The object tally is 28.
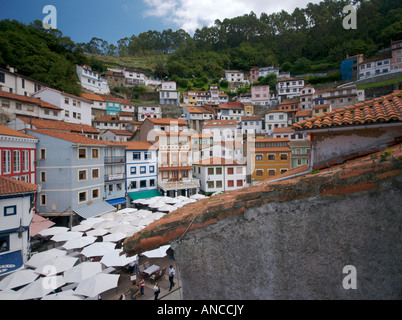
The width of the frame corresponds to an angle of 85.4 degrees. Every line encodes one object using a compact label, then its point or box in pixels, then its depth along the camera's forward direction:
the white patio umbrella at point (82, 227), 18.12
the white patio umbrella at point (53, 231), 17.44
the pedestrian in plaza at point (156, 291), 11.07
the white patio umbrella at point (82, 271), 11.71
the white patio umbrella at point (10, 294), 9.84
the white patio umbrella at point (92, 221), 19.16
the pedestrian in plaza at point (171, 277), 12.37
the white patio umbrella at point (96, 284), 10.46
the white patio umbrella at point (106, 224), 18.72
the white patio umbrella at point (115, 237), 16.33
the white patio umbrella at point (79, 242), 15.03
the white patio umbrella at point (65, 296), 9.63
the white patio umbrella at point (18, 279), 10.94
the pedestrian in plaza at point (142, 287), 11.77
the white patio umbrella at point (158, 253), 14.26
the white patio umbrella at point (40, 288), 10.14
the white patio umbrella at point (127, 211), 22.60
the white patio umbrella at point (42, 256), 13.18
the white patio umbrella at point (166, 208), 22.92
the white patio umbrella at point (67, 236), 16.20
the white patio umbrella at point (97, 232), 17.22
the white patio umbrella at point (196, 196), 27.15
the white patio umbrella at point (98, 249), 14.28
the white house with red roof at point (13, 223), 13.25
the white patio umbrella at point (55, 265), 12.45
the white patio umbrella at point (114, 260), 13.10
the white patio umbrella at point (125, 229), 17.38
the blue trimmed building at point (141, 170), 28.34
